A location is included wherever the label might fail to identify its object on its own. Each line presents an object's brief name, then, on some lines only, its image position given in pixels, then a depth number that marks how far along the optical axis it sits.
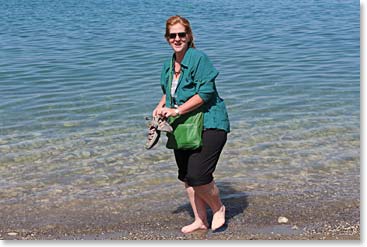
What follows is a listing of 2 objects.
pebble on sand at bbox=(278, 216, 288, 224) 6.08
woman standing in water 5.26
